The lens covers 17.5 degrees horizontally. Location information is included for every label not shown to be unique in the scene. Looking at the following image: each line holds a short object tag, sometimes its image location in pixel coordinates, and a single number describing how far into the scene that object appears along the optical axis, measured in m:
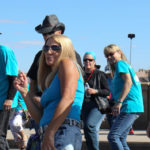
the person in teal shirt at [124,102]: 5.46
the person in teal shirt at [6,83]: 5.32
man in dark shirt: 4.73
